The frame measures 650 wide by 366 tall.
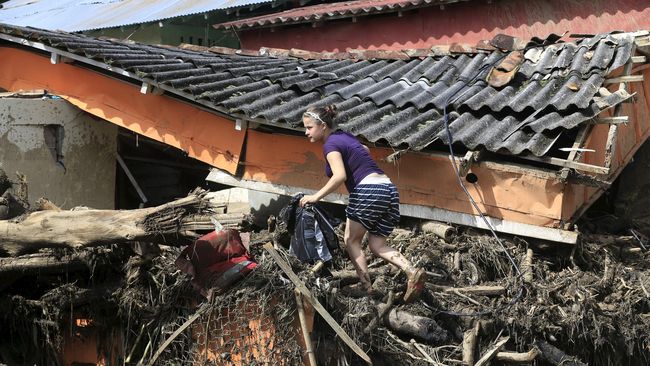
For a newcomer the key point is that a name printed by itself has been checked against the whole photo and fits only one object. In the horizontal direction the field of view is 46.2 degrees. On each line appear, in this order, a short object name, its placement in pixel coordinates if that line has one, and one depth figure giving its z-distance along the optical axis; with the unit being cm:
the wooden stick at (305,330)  568
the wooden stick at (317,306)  553
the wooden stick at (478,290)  643
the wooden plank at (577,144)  659
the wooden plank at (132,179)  963
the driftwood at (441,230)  711
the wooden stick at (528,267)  659
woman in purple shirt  583
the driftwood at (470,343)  591
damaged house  589
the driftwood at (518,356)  595
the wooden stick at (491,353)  594
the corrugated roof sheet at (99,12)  1541
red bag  580
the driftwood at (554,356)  623
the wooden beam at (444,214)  686
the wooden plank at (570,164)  639
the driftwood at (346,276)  622
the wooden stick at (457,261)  681
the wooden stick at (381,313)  578
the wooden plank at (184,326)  583
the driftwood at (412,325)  590
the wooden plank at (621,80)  738
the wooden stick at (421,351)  578
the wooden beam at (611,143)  690
